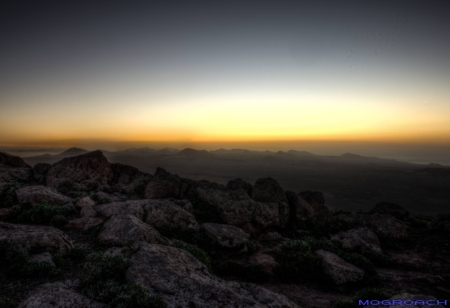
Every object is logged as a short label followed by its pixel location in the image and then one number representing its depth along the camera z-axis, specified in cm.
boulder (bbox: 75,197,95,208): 1666
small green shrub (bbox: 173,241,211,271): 1139
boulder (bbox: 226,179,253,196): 2422
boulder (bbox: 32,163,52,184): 2667
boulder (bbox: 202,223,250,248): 1390
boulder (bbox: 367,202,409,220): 2839
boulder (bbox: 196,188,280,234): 1838
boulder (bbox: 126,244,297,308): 649
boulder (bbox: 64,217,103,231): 1381
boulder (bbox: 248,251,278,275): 1196
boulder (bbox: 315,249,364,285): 1120
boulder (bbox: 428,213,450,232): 2147
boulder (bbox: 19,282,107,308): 550
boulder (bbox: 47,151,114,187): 2669
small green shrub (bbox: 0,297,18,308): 601
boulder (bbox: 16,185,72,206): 1610
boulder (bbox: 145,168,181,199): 2236
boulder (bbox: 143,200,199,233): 1484
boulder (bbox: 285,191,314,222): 2098
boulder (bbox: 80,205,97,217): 1521
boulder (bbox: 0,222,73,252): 942
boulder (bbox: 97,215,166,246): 1135
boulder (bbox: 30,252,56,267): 856
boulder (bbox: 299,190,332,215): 2447
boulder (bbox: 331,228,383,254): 1546
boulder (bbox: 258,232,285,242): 1758
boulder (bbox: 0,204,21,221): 1377
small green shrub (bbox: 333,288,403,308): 830
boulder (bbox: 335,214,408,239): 1906
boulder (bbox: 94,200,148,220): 1527
